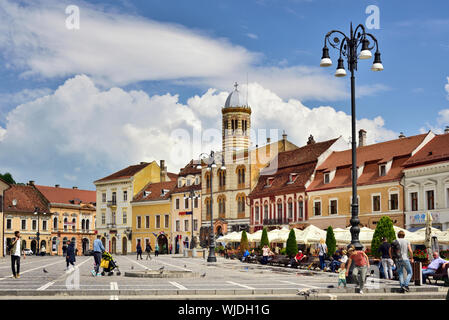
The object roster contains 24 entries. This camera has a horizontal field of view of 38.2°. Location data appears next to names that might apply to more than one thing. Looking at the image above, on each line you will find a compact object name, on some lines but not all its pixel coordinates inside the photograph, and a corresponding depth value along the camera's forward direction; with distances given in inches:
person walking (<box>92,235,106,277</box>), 940.0
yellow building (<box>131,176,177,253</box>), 3137.3
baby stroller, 929.1
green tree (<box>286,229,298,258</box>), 1424.7
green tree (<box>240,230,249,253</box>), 1891.0
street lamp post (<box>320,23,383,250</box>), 798.5
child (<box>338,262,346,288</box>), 720.6
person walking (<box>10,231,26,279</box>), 867.4
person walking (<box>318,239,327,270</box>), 1206.3
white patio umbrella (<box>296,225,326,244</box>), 1469.0
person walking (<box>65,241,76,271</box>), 1019.9
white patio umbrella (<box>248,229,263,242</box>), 1828.4
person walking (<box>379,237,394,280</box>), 900.6
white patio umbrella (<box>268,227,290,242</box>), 1702.8
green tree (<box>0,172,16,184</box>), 3784.5
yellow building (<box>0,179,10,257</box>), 2372.0
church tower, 2906.0
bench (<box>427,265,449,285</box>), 779.2
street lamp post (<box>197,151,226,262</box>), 1639.3
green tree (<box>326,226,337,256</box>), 1305.4
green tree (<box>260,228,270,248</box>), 1697.8
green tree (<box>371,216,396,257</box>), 1075.2
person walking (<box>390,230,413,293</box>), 706.8
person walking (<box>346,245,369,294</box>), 684.4
